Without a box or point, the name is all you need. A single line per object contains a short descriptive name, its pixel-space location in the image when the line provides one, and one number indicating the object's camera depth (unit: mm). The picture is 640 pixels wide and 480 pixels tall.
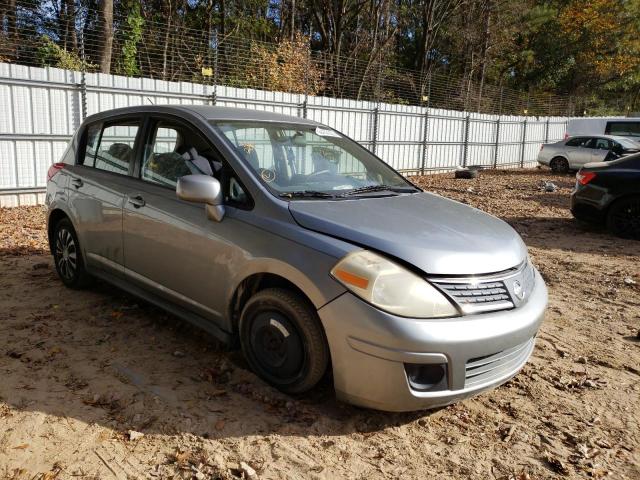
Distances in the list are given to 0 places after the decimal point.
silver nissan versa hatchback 2652
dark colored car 8219
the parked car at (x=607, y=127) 20238
